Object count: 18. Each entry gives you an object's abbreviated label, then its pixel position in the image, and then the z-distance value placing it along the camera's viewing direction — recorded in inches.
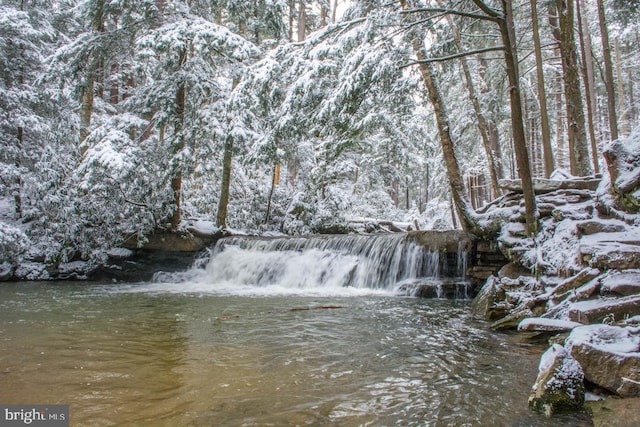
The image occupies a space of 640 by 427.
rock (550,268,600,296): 193.1
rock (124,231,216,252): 516.1
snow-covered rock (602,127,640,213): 219.8
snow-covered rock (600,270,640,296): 167.6
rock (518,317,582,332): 167.9
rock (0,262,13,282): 454.3
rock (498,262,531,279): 266.5
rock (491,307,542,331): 201.3
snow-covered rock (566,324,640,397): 106.0
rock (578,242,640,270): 182.4
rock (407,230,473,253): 342.3
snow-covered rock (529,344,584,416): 104.7
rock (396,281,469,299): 326.3
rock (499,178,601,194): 297.9
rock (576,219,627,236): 222.2
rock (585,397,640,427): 91.7
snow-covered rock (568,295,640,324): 153.6
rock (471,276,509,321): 229.3
